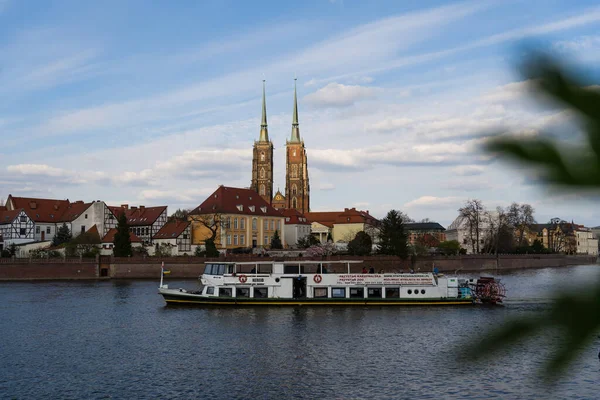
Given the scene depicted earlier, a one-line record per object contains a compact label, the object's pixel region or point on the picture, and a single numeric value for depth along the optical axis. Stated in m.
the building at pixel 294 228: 119.69
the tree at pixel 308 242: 101.82
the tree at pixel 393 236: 78.44
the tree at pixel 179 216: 107.22
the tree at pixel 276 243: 102.06
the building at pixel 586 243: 163.48
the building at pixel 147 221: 99.69
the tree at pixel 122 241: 78.38
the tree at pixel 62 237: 89.62
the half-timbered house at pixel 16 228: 91.12
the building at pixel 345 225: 126.44
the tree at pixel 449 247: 105.30
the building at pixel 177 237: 93.56
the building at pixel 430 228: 162.65
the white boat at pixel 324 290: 45.88
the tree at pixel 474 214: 102.69
